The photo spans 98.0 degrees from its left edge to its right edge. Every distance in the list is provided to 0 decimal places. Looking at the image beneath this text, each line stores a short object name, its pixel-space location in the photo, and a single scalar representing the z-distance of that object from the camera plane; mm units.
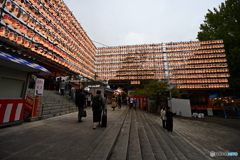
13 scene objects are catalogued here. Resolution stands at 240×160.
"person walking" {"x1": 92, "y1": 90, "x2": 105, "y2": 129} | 4547
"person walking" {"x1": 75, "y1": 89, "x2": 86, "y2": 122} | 5660
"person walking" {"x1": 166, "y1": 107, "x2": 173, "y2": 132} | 6262
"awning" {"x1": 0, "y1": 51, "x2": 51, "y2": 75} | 3598
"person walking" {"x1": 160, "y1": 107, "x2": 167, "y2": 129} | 6907
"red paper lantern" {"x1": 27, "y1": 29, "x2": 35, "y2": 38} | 9727
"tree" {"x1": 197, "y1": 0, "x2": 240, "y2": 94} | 20078
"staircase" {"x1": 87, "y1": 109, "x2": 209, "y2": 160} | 2668
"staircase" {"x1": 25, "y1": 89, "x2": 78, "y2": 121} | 6712
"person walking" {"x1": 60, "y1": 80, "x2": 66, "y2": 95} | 11670
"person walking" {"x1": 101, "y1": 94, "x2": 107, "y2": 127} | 4855
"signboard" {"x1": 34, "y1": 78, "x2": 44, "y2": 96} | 5484
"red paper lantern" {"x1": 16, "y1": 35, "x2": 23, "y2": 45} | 8852
